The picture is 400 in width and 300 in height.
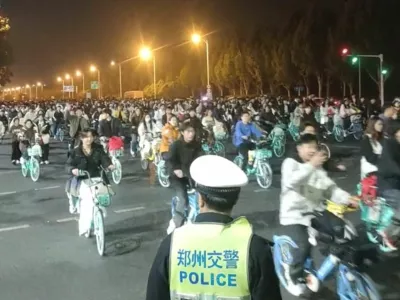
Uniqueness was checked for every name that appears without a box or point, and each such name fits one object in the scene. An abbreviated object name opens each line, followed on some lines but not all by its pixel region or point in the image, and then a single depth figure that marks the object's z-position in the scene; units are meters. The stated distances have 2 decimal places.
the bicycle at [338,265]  5.16
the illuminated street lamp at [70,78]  145.88
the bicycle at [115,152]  15.95
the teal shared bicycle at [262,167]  14.36
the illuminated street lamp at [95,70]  114.75
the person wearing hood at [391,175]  7.91
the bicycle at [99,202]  8.50
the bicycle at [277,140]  20.98
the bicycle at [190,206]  8.93
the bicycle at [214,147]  20.01
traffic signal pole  50.60
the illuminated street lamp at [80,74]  131.02
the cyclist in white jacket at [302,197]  6.24
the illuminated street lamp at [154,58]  80.38
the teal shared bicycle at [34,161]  17.11
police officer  2.65
